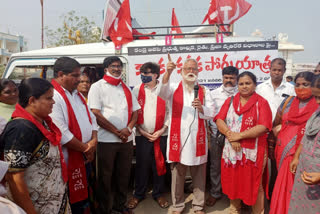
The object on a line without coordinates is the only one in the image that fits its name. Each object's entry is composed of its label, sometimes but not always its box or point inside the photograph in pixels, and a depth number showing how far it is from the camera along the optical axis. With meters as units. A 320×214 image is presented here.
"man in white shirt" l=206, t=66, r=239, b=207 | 3.07
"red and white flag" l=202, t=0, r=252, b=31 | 4.00
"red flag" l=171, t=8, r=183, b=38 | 5.74
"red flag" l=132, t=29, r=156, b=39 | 4.12
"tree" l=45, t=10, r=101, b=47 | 14.54
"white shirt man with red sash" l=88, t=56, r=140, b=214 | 2.64
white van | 3.42
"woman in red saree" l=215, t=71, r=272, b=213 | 2.50
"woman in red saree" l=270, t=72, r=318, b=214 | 2.26
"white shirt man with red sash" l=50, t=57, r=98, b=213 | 2.04
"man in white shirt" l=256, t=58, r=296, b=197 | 3.12
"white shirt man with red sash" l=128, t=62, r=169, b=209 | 3.05
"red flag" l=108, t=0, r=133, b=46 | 3.74
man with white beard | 2.73
